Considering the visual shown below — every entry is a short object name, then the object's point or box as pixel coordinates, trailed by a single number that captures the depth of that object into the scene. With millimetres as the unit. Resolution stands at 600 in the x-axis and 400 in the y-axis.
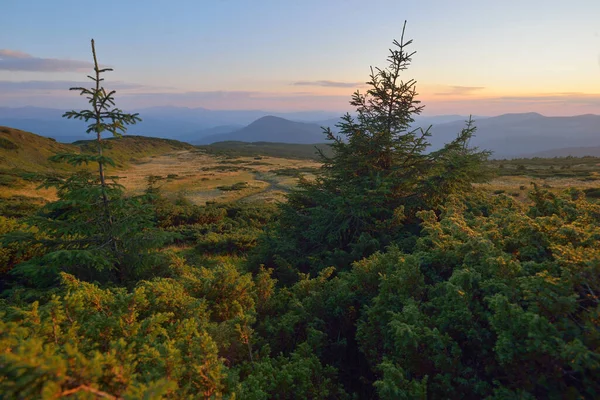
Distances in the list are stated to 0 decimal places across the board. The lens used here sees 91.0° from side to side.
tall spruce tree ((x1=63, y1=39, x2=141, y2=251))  7270
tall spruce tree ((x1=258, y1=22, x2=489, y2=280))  9641
